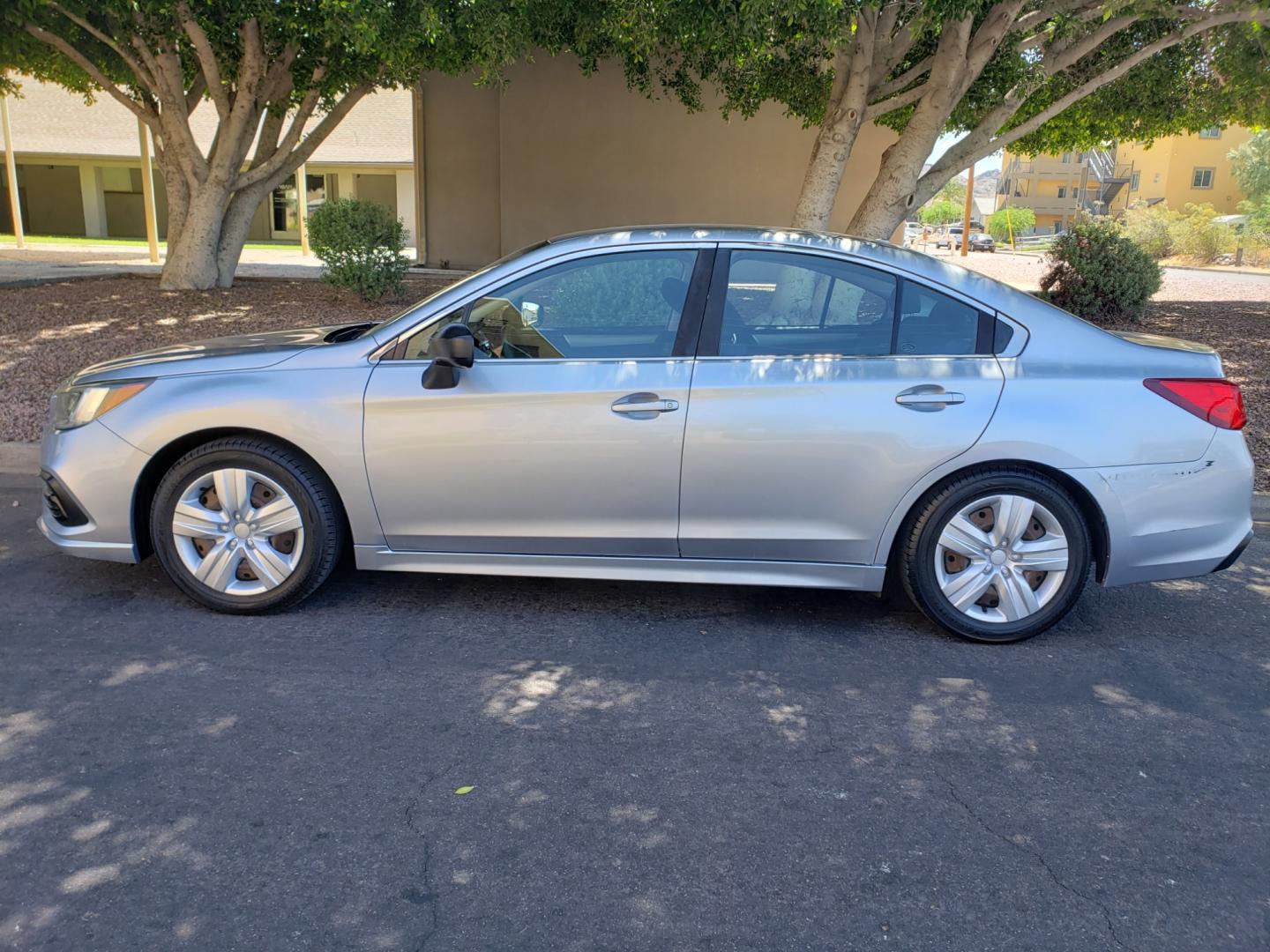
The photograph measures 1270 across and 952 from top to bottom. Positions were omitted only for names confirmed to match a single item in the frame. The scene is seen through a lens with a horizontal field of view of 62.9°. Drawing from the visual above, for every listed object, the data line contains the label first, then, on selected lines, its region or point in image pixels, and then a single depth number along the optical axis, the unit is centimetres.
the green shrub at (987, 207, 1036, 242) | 6981
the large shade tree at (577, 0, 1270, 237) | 899
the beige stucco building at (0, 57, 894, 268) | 1872
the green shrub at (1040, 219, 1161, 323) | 1251
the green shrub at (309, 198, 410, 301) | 1247
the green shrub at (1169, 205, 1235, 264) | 3928
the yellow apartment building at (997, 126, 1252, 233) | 5894
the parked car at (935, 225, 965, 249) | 5480
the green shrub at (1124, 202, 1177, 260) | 3055
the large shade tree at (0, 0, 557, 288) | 987
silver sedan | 433
